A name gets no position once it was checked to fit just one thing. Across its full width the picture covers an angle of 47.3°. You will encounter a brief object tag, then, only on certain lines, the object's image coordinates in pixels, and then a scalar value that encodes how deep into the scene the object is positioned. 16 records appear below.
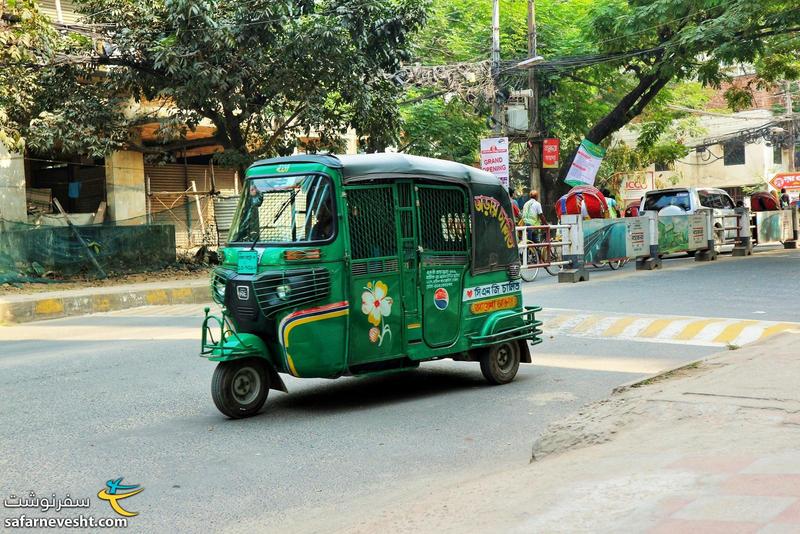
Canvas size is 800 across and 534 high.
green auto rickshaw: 7.46
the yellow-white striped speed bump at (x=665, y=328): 11.12
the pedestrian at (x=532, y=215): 21.34
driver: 7.85
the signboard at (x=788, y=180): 39.28
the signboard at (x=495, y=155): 22.94
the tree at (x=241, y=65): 19.59
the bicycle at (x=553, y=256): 19.01
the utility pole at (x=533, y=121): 26.19
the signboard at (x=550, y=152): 27.73
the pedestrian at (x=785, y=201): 32.84
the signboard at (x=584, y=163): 27.91
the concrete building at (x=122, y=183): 23.13
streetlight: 24.92
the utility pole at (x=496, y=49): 25.88
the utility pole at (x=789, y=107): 43.29
